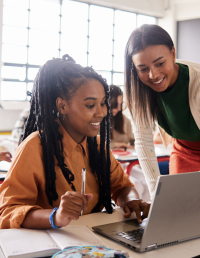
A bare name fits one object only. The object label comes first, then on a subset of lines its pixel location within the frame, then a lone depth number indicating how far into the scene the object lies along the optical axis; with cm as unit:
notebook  75
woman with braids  103
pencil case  67
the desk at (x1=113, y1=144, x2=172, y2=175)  292
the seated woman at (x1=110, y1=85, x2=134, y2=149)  370
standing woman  126
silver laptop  76
